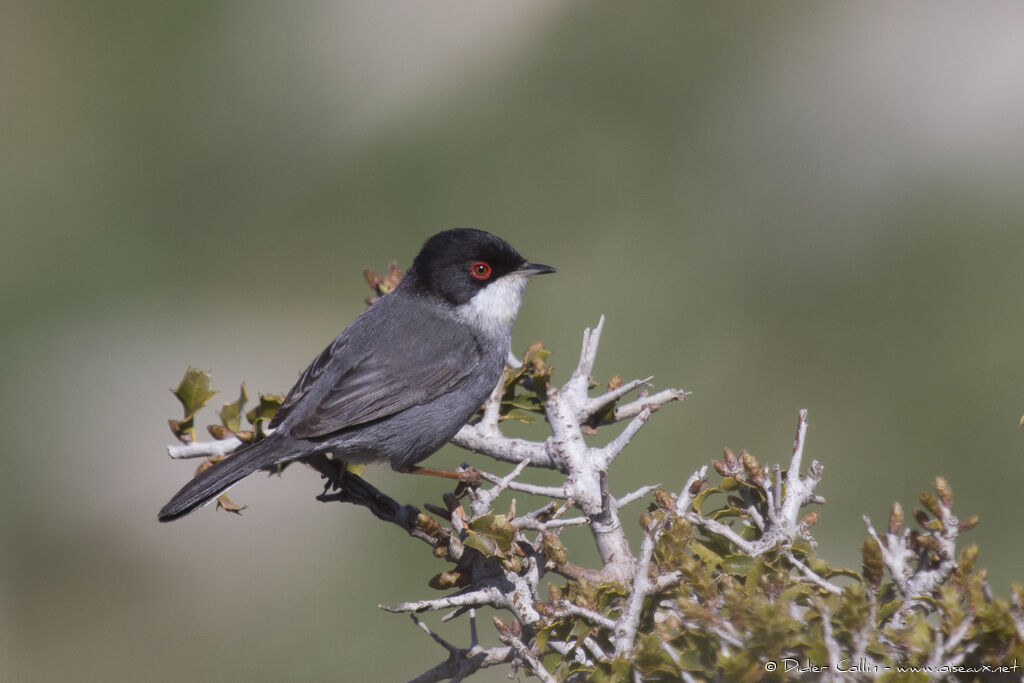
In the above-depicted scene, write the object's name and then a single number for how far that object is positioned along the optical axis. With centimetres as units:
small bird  943
